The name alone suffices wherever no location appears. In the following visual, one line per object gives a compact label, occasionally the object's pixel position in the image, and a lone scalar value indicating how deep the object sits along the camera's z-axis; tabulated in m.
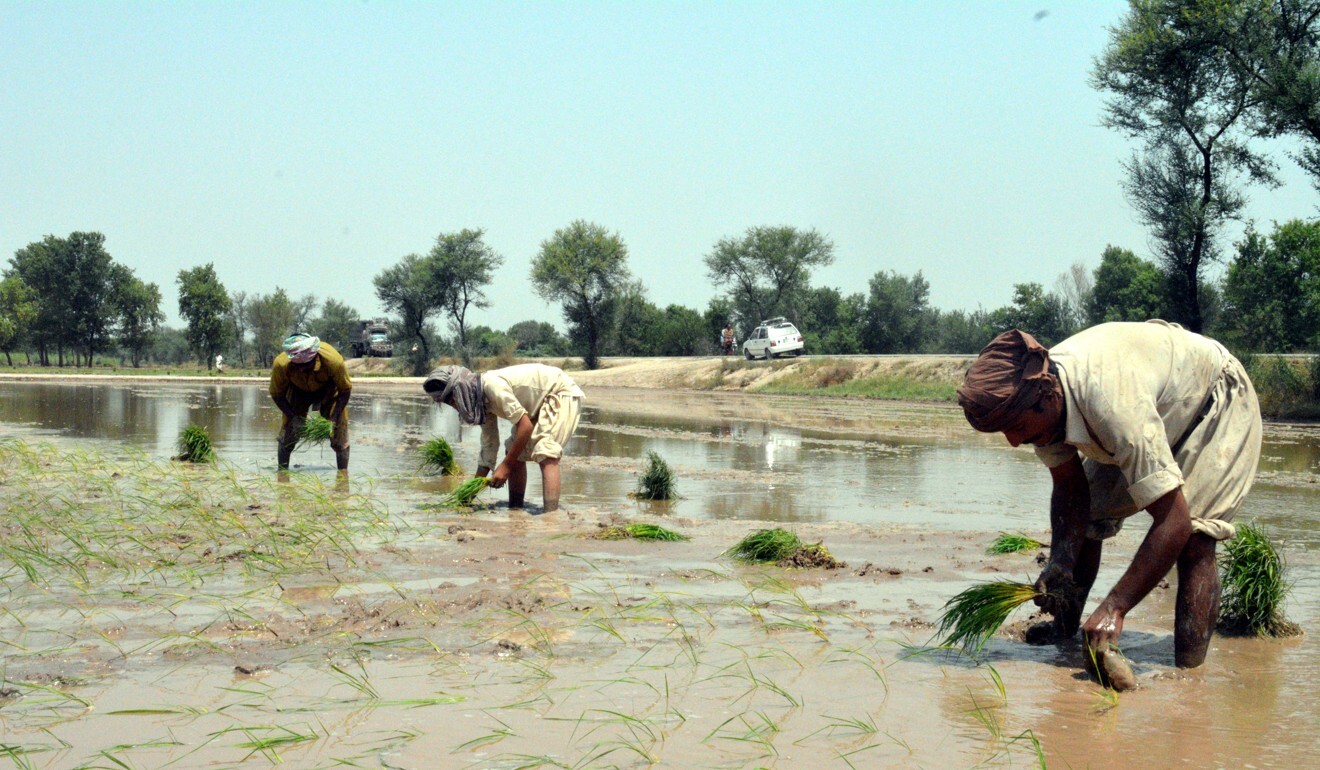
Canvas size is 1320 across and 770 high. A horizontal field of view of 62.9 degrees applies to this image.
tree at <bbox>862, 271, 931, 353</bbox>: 63.84
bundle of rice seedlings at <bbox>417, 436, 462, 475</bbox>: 11.45
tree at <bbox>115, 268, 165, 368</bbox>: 64.94
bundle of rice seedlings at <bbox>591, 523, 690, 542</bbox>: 7.43
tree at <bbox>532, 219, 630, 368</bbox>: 56.34
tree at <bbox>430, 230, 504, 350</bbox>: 65.06
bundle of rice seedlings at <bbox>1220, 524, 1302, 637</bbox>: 5.05
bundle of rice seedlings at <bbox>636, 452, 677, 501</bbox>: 9.78
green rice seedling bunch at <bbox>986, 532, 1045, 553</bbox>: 7.12
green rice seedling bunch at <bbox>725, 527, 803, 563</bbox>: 6.55
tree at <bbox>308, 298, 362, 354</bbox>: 74.19
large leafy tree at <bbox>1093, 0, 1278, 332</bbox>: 25.59
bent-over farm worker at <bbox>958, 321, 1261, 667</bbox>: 4.01
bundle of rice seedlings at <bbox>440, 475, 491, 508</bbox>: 8.49
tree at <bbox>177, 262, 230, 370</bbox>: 60.47
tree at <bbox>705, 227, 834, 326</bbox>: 60.16
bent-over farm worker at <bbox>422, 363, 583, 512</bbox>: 8.17
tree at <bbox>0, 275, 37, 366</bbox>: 62.47
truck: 65.69
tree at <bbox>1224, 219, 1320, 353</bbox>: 35.16
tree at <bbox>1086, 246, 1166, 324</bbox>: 54.31
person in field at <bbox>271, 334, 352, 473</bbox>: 10.88
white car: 41.19
